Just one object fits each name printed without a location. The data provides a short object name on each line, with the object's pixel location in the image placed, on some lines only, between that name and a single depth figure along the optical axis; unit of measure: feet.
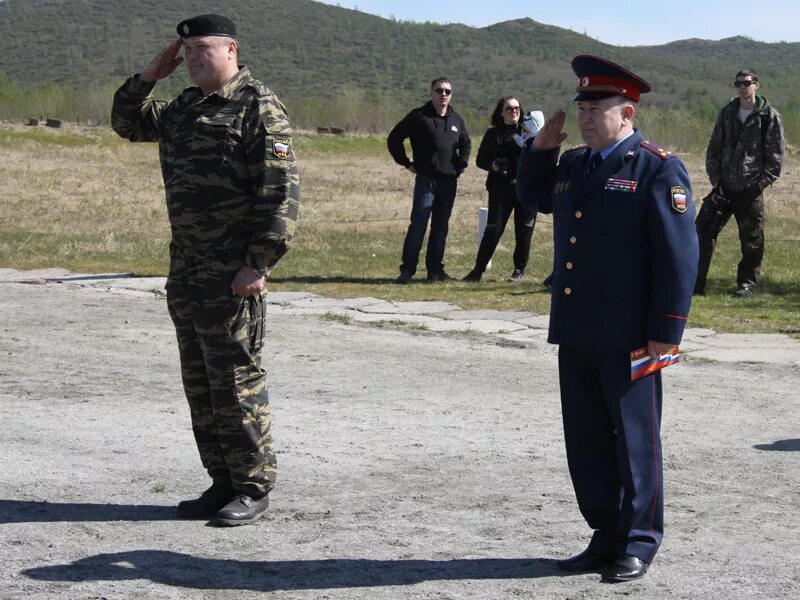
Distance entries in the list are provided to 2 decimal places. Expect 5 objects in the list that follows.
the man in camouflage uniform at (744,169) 40.34
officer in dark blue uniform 15.65
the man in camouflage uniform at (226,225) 17.63
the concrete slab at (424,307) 38.91
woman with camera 43.62
